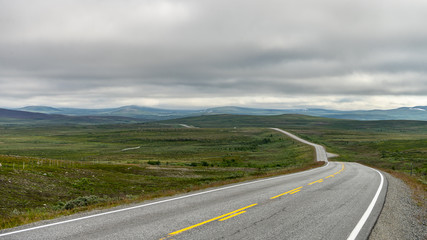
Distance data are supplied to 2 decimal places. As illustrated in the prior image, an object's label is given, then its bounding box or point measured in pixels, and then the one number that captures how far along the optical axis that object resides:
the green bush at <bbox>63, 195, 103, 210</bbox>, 13.90
